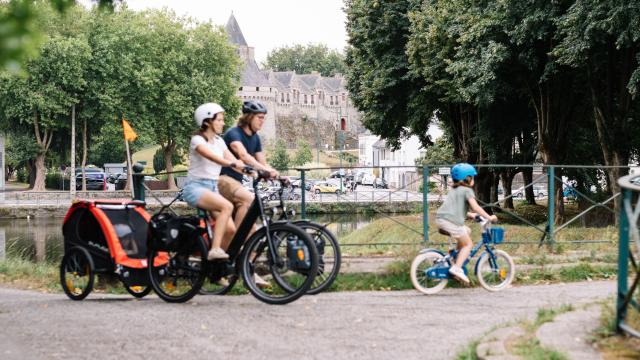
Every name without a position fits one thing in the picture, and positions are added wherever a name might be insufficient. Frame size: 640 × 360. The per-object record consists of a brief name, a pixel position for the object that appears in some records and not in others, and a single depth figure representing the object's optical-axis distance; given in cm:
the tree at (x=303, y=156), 11612
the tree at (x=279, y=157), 10938
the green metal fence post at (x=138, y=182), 1118
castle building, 15638
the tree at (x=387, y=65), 3650
